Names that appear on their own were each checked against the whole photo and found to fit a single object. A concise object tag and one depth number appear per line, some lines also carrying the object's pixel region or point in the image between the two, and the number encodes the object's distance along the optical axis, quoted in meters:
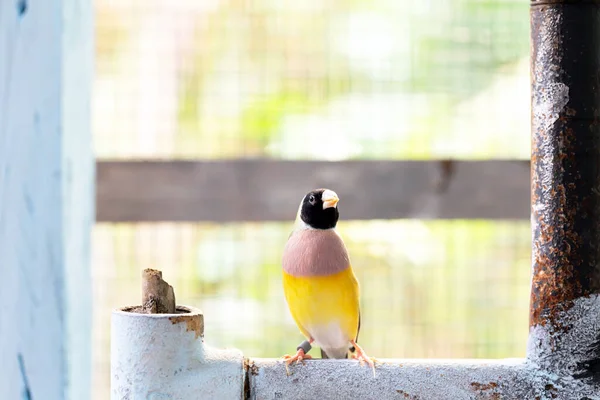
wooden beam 4.45
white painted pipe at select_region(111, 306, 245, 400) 4.18
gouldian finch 4.32
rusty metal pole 4.21
